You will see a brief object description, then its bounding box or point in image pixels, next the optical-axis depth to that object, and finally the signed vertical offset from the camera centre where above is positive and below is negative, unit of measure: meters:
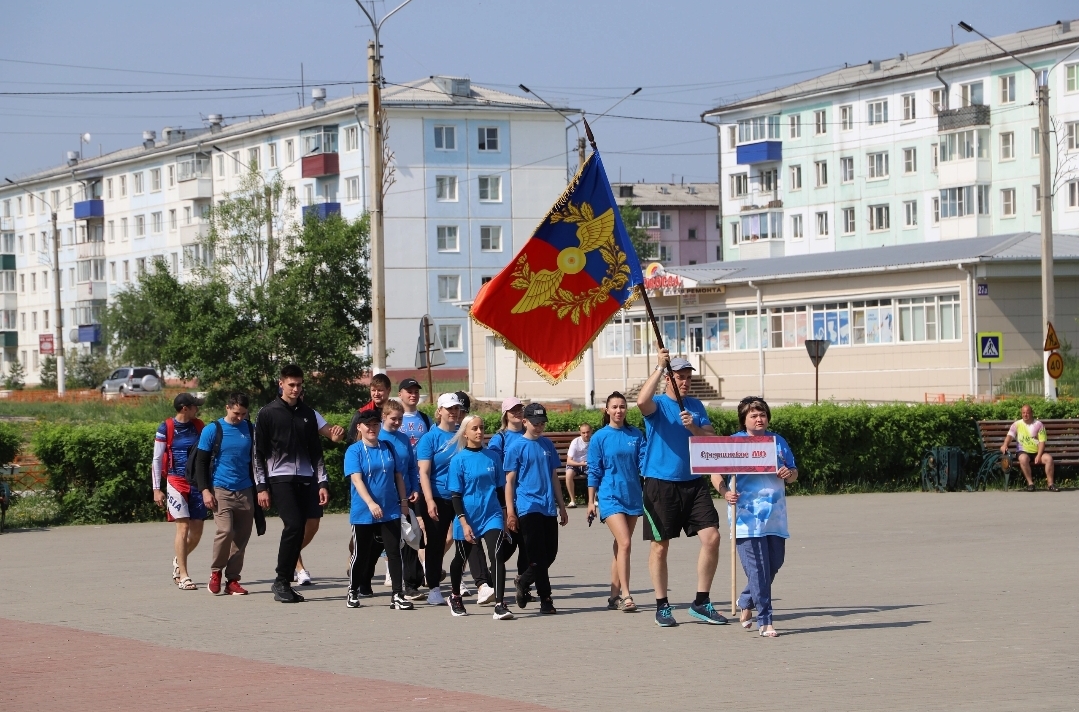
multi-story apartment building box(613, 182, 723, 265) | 119.56 +12.80
